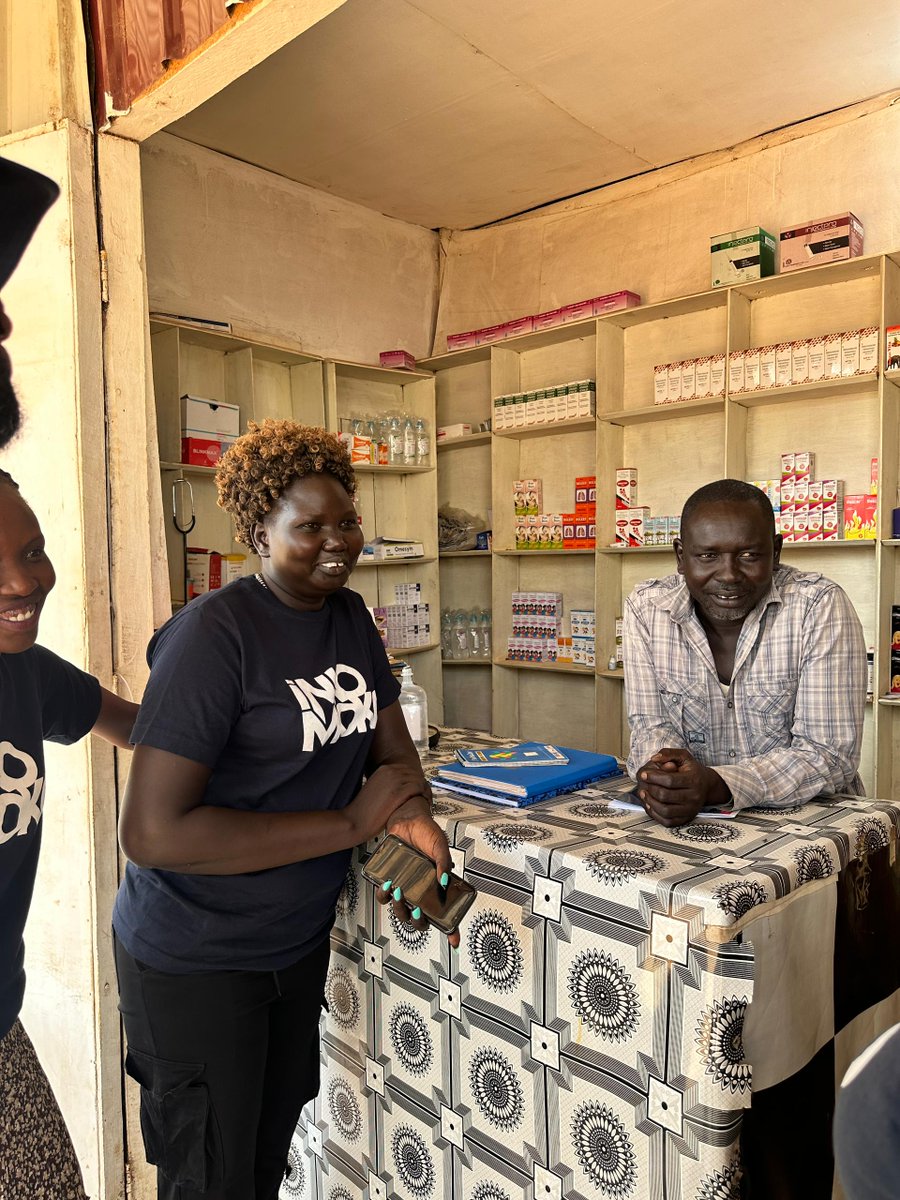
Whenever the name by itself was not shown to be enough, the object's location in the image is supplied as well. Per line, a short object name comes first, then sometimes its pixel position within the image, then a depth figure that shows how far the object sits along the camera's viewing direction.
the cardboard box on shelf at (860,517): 3.62
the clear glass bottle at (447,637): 5.21
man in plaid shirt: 1.77
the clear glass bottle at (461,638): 5.17
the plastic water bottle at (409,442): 4.90
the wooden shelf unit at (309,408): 3.79
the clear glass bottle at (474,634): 5.14
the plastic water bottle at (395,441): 4.83
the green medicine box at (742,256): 3.84
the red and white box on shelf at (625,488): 4.39
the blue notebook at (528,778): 1.76
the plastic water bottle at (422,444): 4.96
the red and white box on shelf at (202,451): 3.79
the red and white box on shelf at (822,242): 3.61
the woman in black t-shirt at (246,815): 1.34
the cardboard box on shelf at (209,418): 3.79
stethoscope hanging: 3.81
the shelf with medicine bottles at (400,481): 4.85
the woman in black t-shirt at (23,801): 1.61
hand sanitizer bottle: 2.12
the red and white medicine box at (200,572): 3.84
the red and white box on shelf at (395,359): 4.88
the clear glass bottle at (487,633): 5.10
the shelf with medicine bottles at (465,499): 5.13
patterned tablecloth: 1.23
